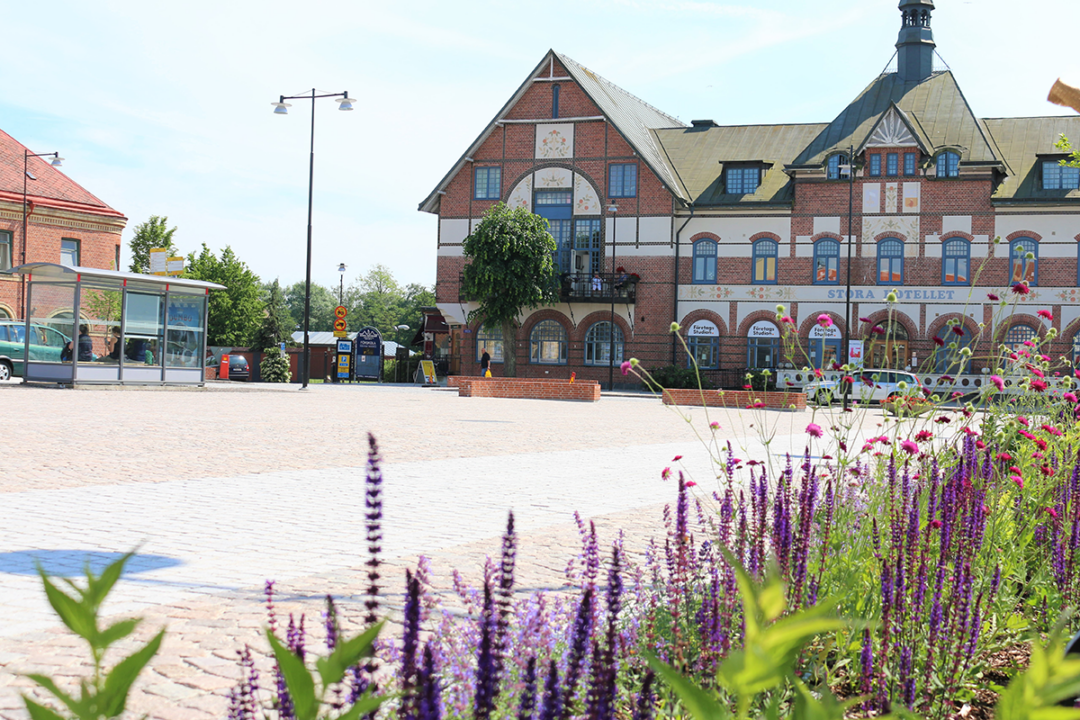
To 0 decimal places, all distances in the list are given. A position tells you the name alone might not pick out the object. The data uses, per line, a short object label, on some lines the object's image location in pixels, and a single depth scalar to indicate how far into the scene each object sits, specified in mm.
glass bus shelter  26531
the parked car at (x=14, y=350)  28016
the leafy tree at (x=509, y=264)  40750
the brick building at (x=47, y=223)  44312
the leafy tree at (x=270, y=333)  64688
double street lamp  30938
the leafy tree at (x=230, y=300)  72625
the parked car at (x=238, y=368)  49516
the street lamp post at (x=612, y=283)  42250
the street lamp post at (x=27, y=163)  43550
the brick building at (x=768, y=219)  39656
